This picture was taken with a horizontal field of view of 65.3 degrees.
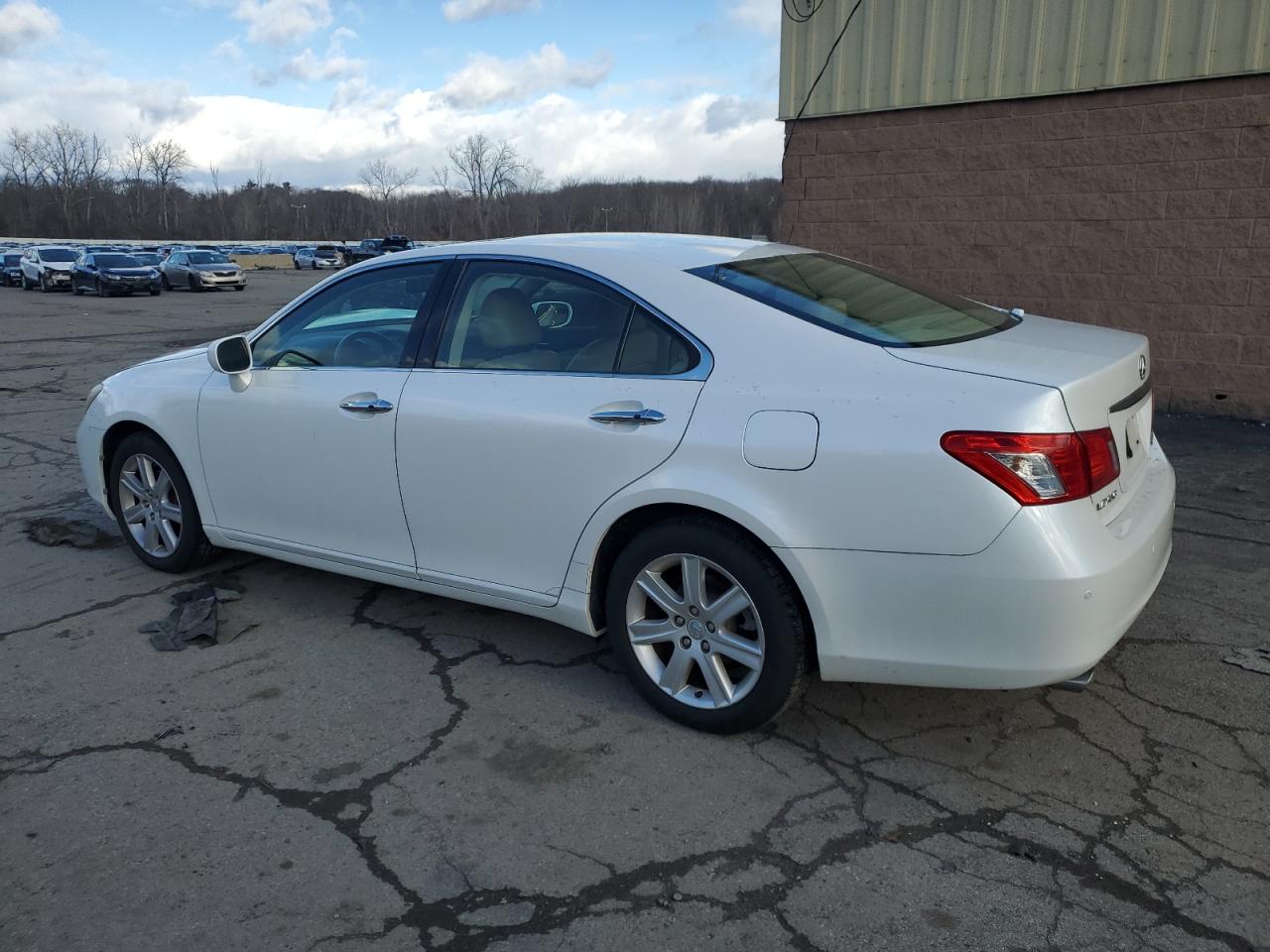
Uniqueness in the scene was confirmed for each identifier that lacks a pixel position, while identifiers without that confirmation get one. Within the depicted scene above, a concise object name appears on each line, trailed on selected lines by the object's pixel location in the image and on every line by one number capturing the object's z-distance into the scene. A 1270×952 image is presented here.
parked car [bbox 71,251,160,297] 31.45
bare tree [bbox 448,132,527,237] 97.62
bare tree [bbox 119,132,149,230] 111.76
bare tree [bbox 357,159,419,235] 124.44
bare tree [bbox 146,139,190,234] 113.94
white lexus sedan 2.74
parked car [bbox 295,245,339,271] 61.53
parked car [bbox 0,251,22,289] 41.03
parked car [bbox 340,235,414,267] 58.71
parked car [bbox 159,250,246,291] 35.50
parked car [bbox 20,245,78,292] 35.72
